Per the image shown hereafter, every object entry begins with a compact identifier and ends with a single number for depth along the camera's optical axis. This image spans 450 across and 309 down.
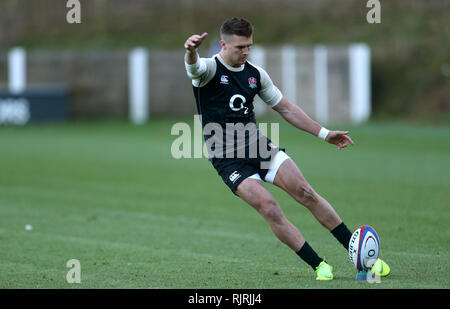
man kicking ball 14.27
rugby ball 14.20
